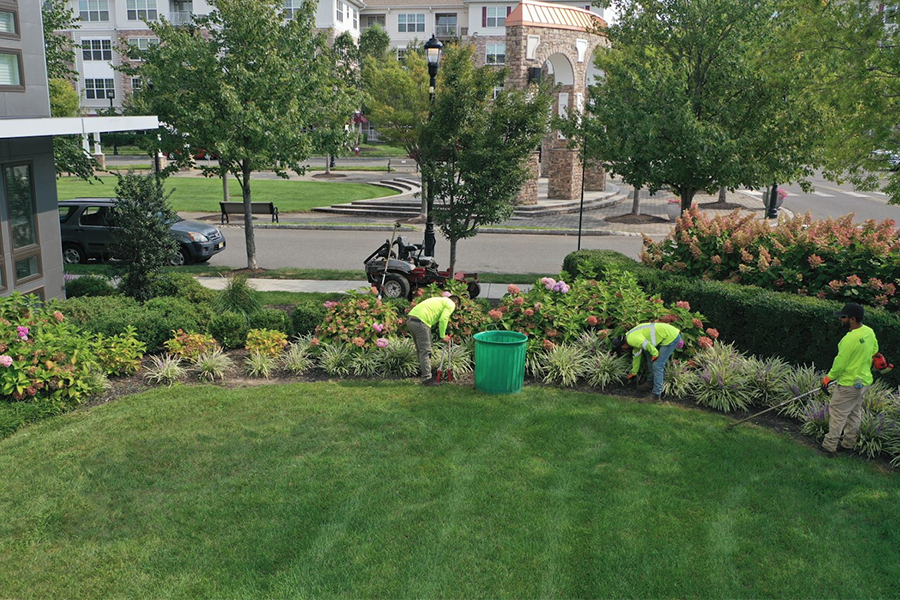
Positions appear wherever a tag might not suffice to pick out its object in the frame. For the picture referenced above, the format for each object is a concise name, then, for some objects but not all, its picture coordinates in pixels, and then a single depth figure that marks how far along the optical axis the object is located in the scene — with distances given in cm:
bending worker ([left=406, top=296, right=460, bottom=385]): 1002
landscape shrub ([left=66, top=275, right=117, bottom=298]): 1388
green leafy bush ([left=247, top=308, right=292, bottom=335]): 1189
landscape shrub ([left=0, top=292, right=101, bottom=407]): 907
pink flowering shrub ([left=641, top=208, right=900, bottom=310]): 1062
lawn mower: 1451
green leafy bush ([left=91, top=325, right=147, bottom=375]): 1030
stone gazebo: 2883
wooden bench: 2472
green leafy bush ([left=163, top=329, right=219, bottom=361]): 1076
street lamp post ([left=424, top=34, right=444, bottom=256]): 1551
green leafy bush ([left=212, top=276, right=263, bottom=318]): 1234
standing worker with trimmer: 786
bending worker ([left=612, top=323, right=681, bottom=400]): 958
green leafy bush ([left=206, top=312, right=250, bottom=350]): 1155
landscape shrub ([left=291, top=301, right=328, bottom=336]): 1170
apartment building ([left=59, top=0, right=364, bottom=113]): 6169
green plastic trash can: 955
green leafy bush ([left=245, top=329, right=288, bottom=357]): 1105
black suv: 1886
